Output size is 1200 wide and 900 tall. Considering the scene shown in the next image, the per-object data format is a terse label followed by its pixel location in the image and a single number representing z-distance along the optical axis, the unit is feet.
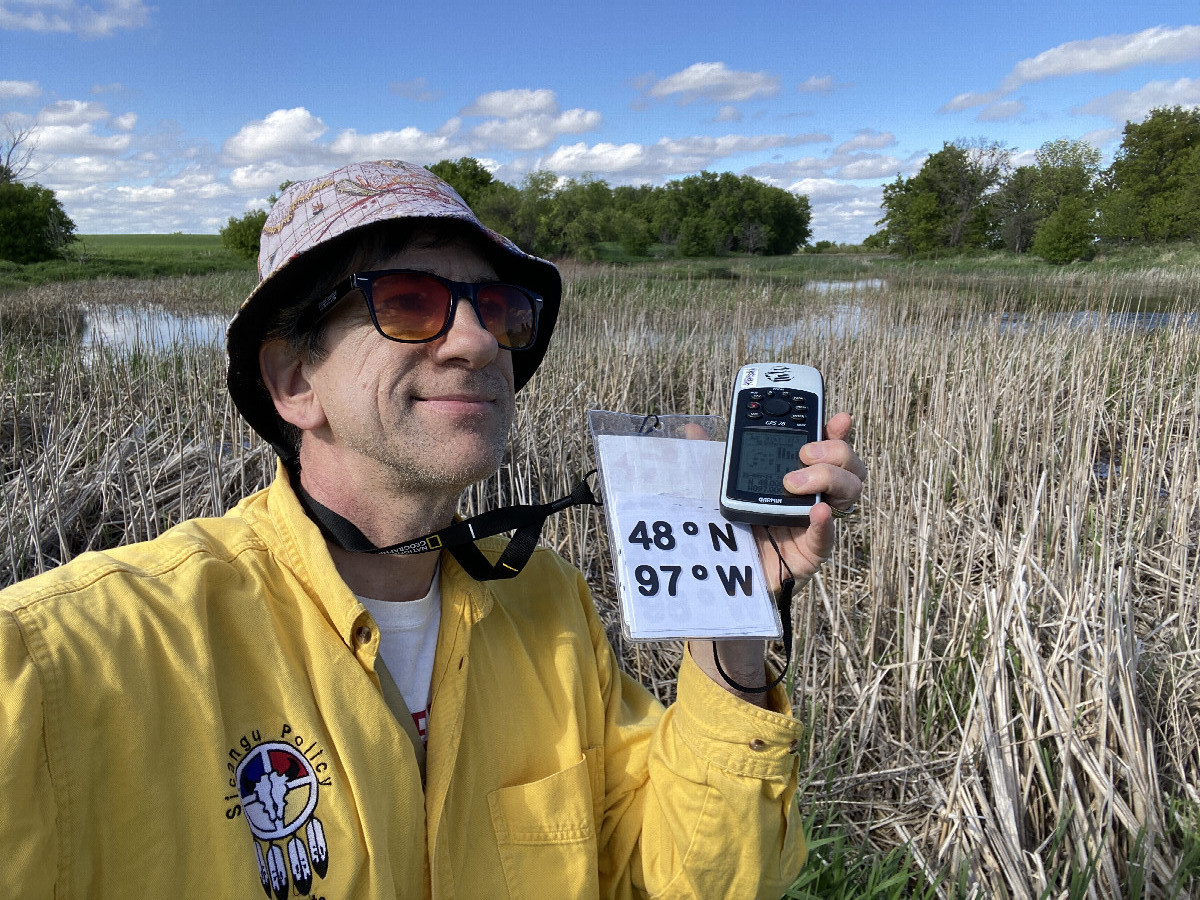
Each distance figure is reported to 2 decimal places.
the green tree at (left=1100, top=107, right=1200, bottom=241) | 123.03
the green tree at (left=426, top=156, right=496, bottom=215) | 151.66
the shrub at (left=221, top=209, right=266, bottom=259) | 148.18
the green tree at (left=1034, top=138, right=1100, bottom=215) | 154.20
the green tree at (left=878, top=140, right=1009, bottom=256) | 165.78
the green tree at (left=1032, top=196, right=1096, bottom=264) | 119.14
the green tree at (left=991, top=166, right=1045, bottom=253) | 152.48
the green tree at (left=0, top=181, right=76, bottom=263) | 124.47
